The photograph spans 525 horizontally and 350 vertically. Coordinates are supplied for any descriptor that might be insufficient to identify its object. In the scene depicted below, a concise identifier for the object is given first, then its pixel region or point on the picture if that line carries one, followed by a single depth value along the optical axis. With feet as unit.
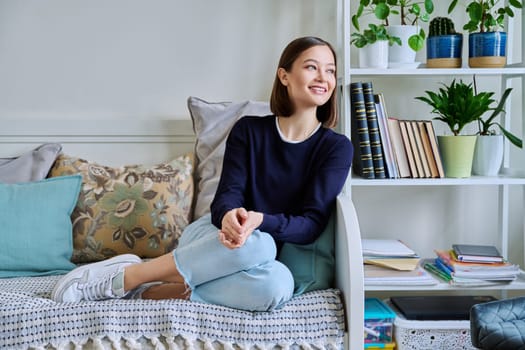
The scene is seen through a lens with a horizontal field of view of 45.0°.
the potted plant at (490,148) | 6.33
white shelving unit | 6.04
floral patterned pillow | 6.31
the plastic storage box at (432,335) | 5.77
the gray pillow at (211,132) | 6.57
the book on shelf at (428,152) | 6.29
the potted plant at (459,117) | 6.18
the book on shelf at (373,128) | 6.16
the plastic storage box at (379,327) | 5.86
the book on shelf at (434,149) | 6.27
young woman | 4.80
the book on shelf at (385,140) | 6.23
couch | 4.63
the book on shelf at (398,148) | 6.28
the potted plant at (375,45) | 6.10
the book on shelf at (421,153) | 6.29
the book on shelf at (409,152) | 6.28
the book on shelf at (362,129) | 6.12
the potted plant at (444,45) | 6.20
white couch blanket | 4.62
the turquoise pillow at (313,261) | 5.18
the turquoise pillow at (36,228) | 5.93
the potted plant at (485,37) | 6.14
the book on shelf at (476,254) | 6.03
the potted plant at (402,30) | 6.17
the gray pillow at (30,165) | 6.50
